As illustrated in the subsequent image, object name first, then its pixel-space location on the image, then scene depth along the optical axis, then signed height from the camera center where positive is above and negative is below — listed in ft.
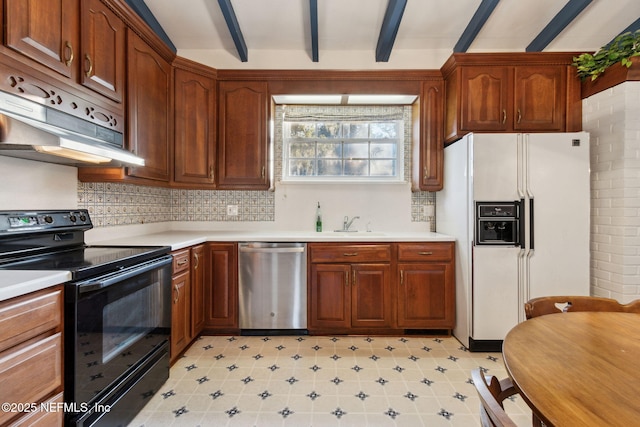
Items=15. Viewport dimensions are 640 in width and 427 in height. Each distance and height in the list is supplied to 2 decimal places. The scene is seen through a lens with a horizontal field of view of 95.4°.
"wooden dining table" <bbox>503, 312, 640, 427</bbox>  1.97 -1.35
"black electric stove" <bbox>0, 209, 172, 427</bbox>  4.10 -1.63
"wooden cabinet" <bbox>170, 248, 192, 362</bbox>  7.03 -2.29
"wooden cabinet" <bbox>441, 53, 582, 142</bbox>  8.49 +3.53
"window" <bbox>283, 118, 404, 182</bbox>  11.10 +2.41
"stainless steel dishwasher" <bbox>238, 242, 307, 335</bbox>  8.70 -2.17
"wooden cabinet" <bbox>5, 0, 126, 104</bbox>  4.41 +3.07
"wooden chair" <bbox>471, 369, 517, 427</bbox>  1.76 -1.27
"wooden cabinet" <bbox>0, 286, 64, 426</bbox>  3.22 -1.69
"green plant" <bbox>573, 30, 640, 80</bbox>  7.16 +4.11
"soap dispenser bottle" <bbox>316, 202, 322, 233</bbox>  10.62 -0.27
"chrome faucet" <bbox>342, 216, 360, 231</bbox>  10.71 -0.38
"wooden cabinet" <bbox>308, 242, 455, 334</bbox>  8.73 -2.33
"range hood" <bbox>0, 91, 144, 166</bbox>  4.12 +1.20
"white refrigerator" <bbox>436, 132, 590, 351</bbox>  7.75 -0.30
